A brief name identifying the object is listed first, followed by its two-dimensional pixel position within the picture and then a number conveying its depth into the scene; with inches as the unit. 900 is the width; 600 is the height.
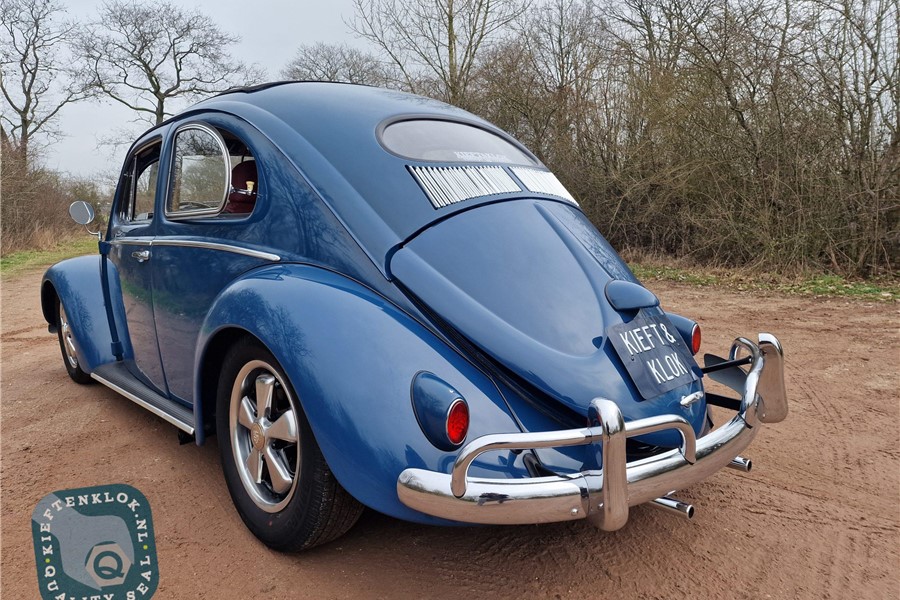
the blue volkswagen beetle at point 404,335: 68.9
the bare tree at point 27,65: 870.4
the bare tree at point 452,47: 657.6
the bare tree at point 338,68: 844.9
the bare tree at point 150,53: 960.3
